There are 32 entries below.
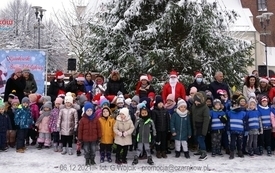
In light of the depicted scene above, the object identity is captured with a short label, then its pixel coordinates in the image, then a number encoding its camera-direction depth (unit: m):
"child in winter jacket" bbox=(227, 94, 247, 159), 8.88
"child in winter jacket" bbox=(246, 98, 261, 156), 9.02
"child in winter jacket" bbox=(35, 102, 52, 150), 9.47
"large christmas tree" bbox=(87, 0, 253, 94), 11.02
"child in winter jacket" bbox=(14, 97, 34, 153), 9.31
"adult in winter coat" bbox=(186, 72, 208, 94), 9.82
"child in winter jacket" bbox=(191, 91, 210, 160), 8.81
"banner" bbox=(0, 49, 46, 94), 13.20
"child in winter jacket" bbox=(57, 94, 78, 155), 9.00
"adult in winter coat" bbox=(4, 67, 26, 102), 10.63
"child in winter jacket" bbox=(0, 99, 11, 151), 9.11
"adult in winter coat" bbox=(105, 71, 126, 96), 9.95
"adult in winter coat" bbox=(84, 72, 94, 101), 10.49
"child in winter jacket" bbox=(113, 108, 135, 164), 8.31
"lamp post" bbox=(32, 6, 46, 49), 23.70
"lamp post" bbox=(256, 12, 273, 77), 27.37
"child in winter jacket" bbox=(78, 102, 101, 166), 8.20
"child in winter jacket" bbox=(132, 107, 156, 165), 8.45
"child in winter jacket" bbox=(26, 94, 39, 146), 9.84
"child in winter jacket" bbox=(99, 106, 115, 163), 8.43
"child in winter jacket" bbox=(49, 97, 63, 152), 9.27
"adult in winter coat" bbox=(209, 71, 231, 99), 9.67
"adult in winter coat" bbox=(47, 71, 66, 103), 10.52
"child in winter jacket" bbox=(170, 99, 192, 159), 8.83
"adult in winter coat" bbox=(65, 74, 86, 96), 10.37
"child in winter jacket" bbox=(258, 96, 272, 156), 9.17
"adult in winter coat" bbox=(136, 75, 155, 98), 9.50
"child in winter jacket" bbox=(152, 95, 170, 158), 8.86
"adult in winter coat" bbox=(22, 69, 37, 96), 10.68
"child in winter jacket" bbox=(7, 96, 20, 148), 9.48
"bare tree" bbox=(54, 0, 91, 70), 25.84
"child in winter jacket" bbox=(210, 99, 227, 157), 8.96
